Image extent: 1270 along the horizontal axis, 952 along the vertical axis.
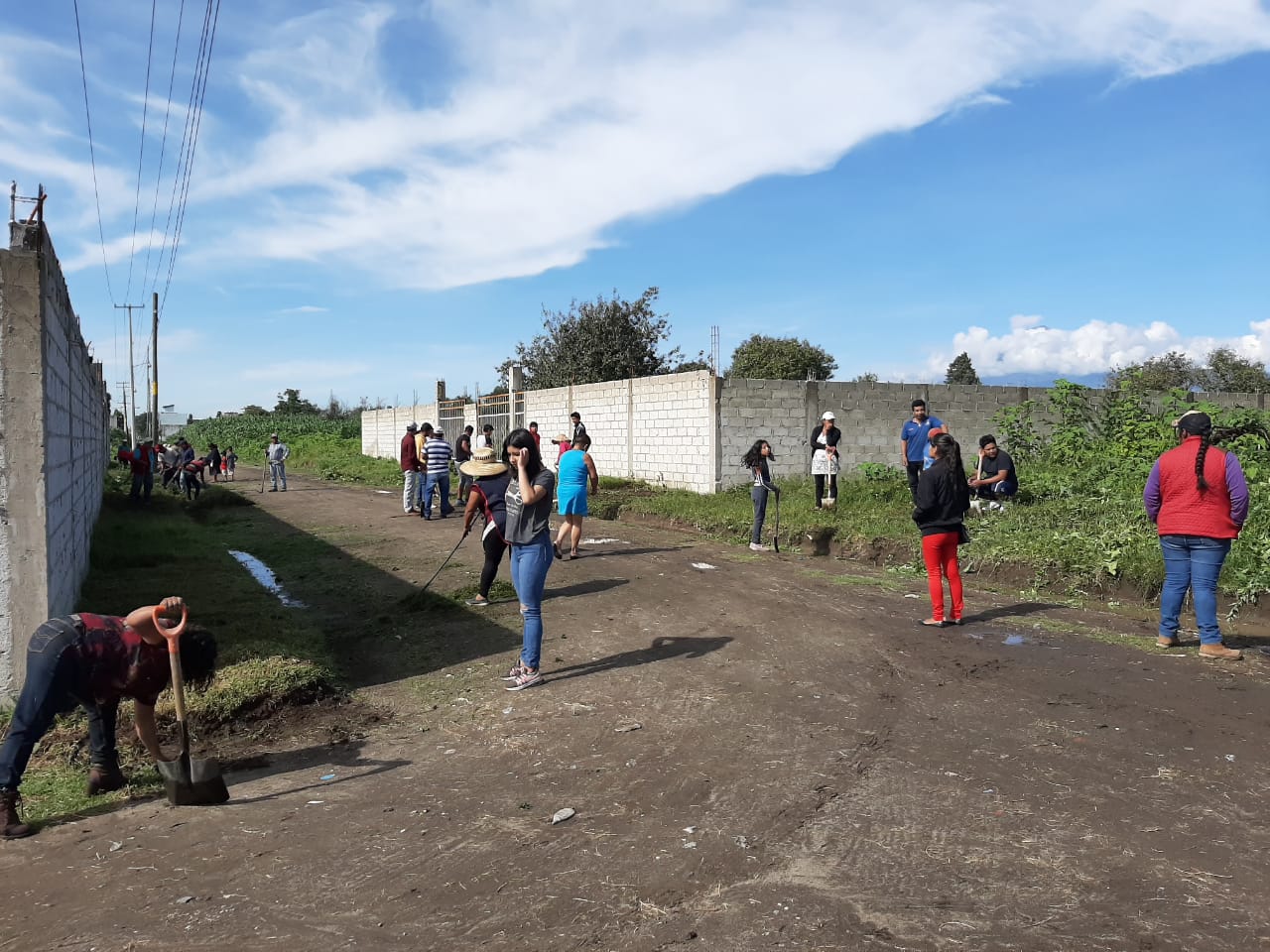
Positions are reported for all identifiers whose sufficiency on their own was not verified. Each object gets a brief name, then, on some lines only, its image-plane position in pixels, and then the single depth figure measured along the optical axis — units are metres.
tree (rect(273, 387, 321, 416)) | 102.48
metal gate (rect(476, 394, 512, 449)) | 27.56
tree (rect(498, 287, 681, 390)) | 39.03
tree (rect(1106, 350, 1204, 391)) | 48.53
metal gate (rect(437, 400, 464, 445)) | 31.42
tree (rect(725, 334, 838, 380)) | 47.53
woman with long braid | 7.17
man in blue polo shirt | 14.02
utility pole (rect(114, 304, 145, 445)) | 66.81
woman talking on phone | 6.67
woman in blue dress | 11.31
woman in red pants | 8.15
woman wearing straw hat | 9.10
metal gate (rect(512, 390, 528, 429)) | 26.92
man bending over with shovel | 4.40
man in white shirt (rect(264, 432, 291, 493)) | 26.09
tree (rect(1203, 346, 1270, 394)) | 43.66
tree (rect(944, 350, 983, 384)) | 75.56
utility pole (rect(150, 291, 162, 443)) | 41.53
